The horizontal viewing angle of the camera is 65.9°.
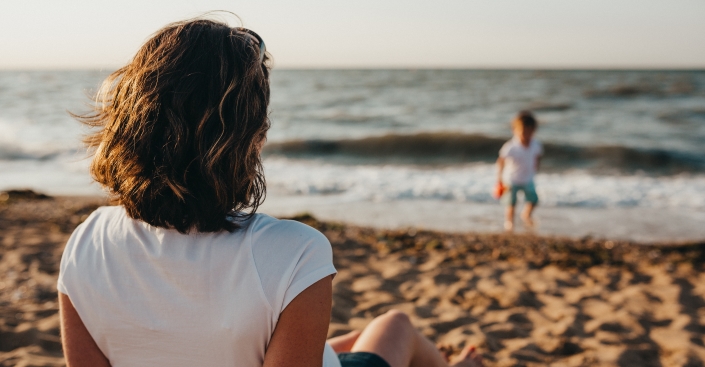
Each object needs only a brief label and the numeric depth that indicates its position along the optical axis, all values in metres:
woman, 1.15
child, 6.67
